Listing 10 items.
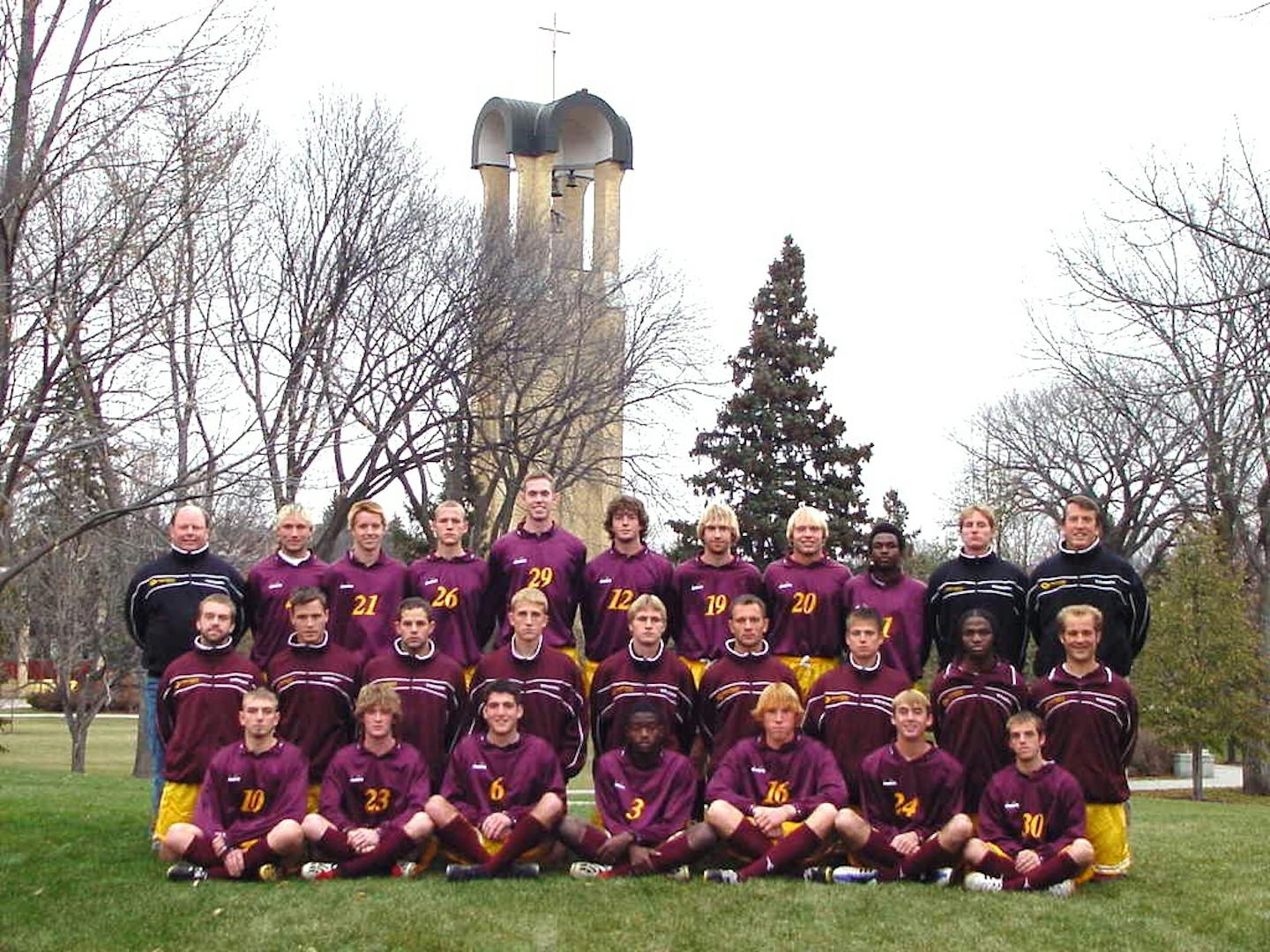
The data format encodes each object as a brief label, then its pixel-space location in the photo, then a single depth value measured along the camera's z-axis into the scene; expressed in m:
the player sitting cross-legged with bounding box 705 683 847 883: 7.95
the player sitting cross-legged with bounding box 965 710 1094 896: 7.75
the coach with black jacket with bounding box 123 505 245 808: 9.00
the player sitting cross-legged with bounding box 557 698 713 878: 8.16
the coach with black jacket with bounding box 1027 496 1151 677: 8.62
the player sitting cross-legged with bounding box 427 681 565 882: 8.02
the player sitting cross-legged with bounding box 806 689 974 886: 7.92
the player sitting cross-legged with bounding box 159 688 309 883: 7.92
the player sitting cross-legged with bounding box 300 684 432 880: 7.98
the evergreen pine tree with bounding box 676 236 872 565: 35.75
